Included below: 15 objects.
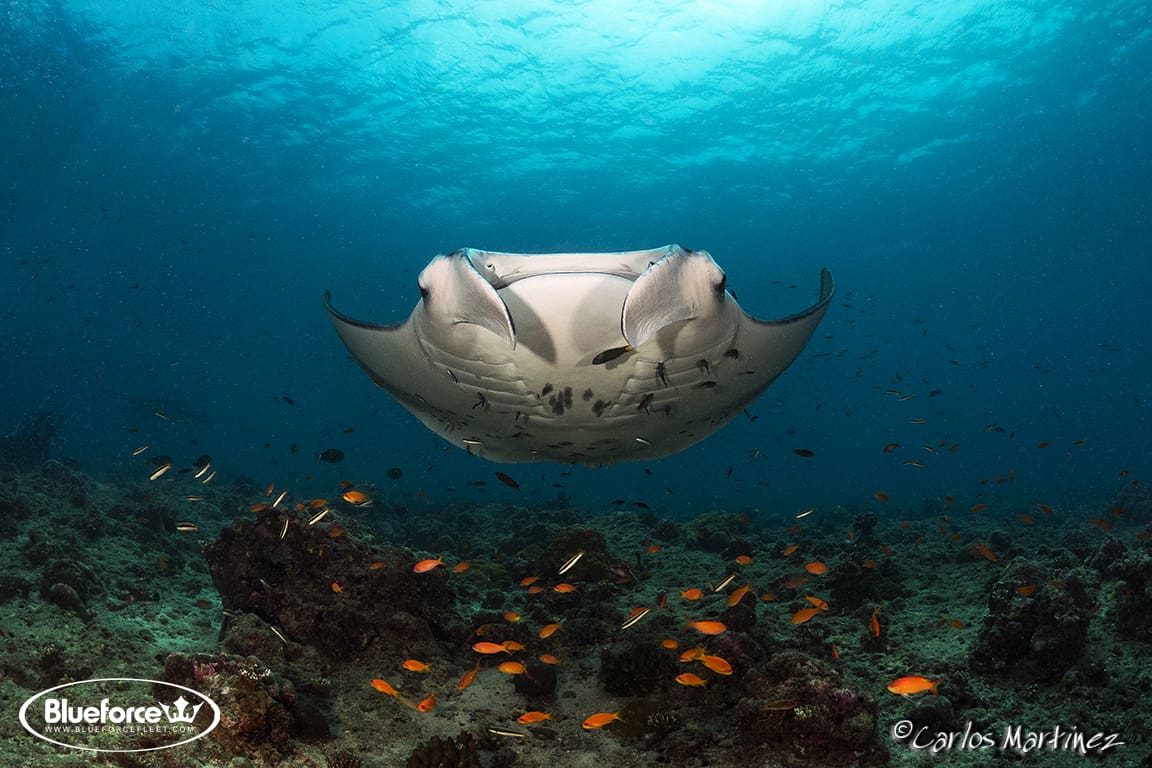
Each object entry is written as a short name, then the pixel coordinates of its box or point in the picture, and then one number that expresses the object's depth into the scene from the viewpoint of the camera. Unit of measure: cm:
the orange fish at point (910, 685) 344
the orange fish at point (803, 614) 483
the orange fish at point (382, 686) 418
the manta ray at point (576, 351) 284
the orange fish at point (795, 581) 647
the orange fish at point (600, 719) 393
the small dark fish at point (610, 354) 328
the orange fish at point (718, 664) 414
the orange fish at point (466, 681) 456
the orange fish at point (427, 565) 529
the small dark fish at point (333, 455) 929
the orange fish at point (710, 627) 442
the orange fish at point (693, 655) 420
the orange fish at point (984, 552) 765
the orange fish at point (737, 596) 539
